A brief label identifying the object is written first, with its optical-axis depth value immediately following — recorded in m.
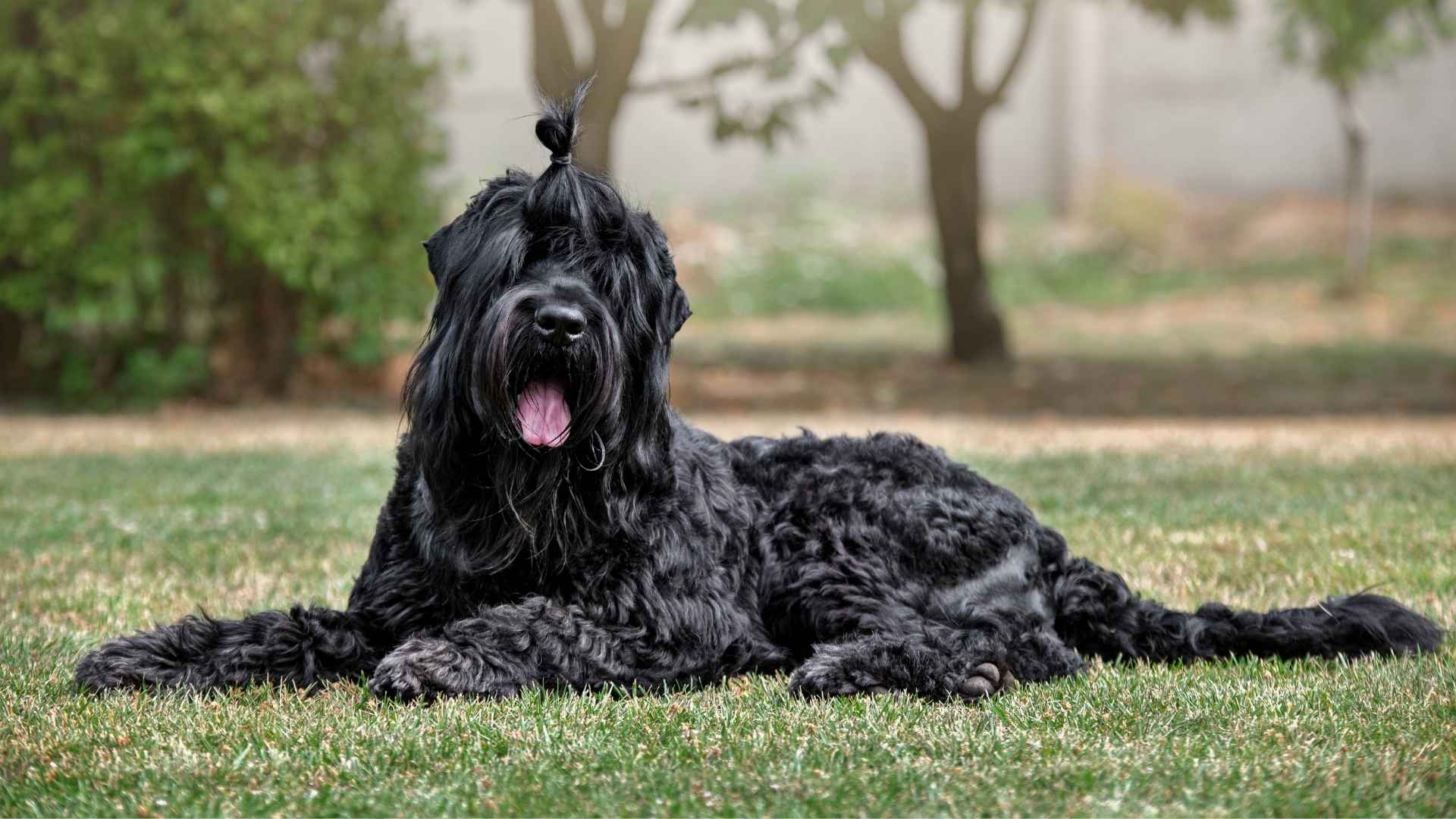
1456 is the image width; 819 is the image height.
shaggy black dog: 7.84
